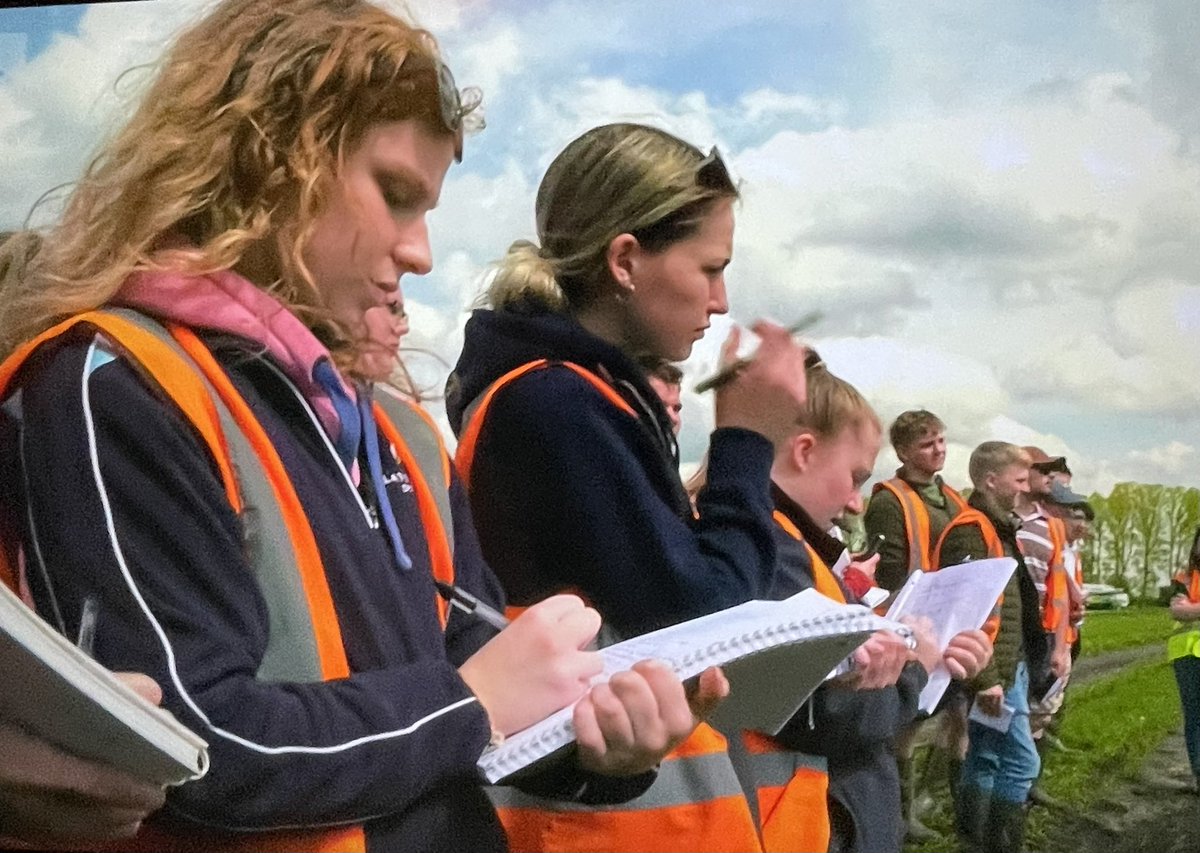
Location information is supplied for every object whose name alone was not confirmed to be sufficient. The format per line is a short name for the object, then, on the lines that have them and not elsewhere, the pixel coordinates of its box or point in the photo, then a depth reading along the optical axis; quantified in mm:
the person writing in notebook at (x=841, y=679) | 1309
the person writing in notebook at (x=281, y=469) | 830
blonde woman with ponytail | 1150
